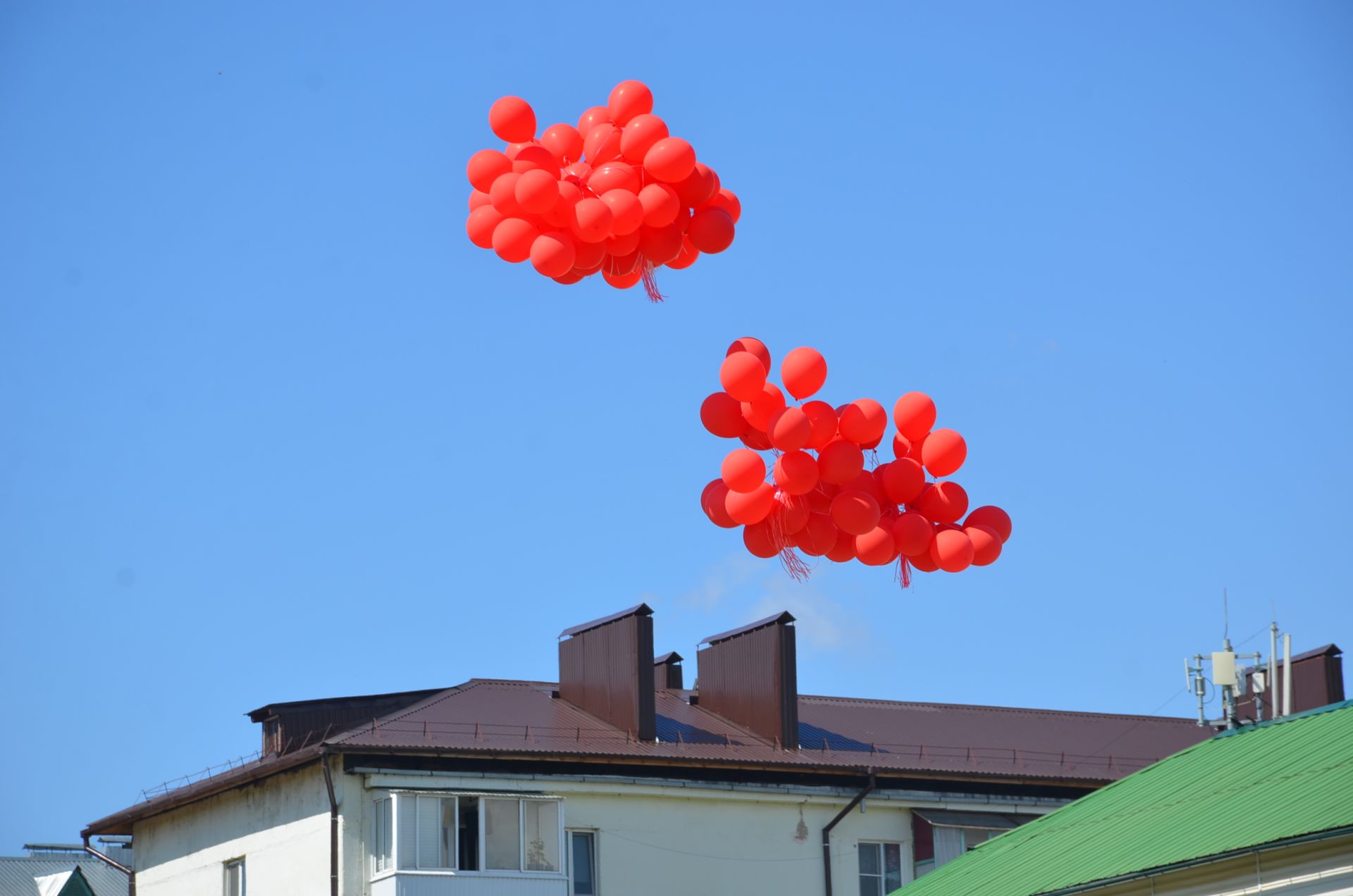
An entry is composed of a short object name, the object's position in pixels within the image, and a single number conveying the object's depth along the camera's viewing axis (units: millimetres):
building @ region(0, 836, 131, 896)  64688
